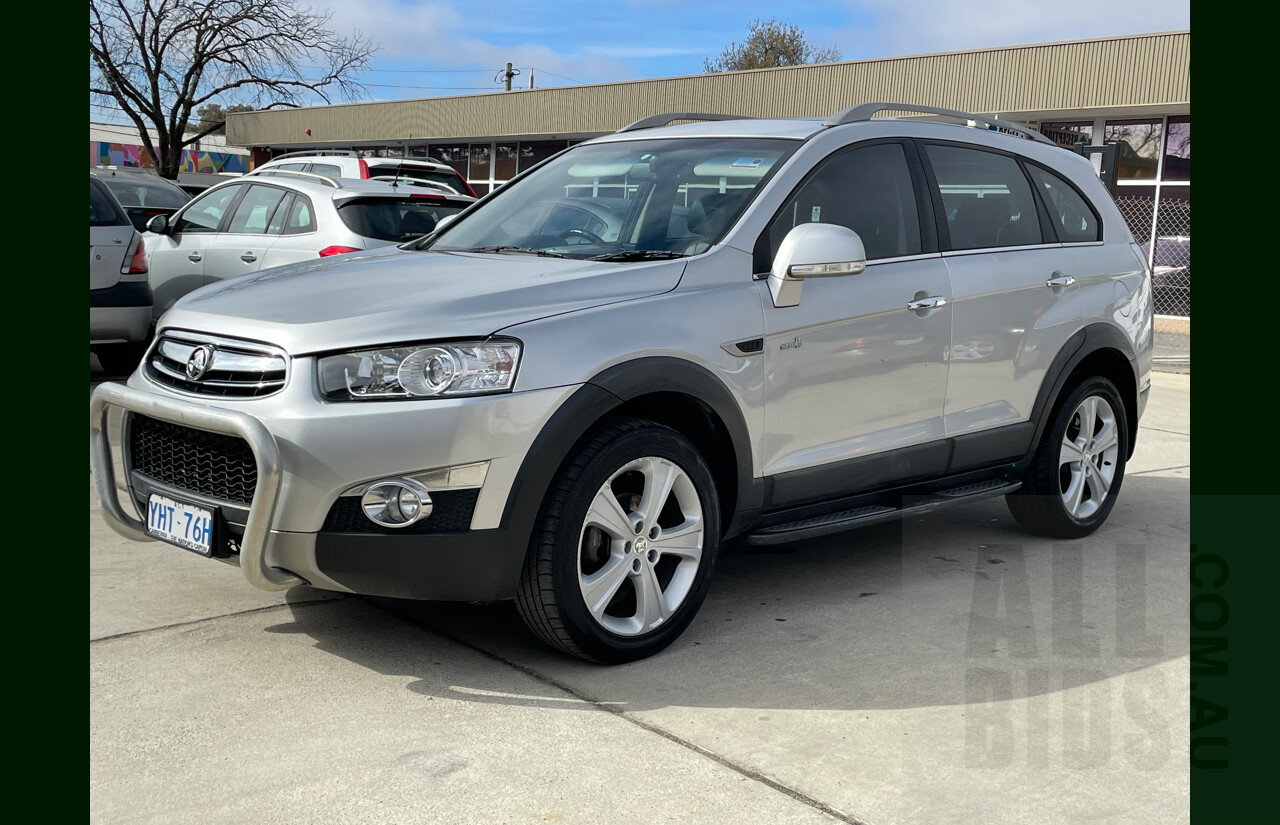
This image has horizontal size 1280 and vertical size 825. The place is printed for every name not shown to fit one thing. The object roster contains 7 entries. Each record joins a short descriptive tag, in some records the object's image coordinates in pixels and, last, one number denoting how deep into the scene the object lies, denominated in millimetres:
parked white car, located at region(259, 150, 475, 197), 12906
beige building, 18047
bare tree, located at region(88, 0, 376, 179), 27781
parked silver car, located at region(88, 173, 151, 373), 8844
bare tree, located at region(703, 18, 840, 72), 53531
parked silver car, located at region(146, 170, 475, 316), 8766
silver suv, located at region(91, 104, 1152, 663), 3586
